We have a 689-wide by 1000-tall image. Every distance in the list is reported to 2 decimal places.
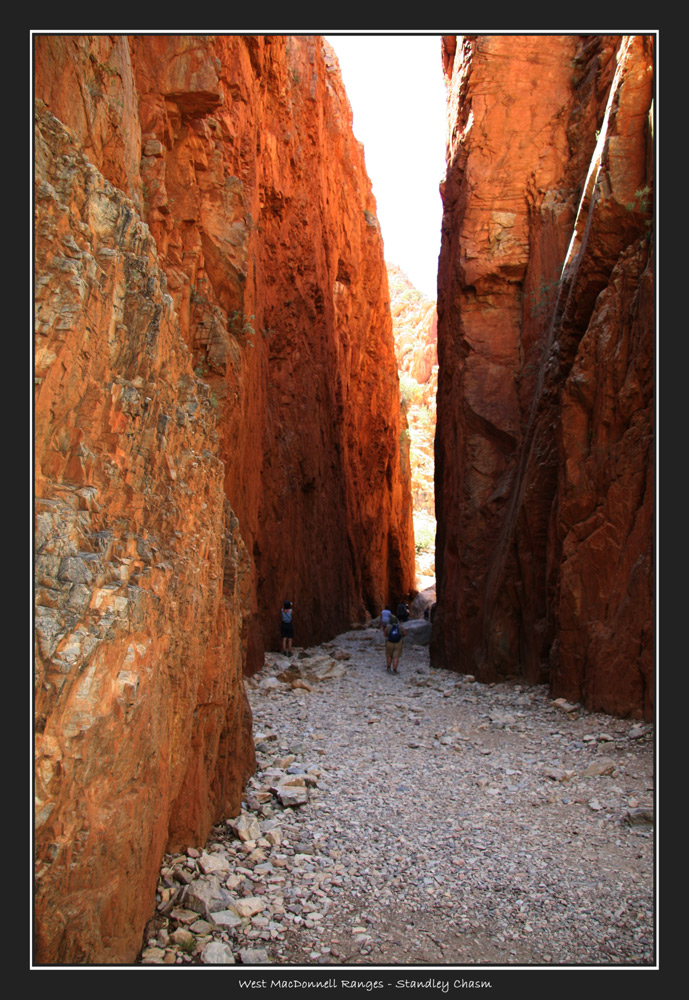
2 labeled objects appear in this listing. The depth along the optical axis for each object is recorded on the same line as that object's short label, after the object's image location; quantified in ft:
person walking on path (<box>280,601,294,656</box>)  50.60
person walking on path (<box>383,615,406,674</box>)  49.21
